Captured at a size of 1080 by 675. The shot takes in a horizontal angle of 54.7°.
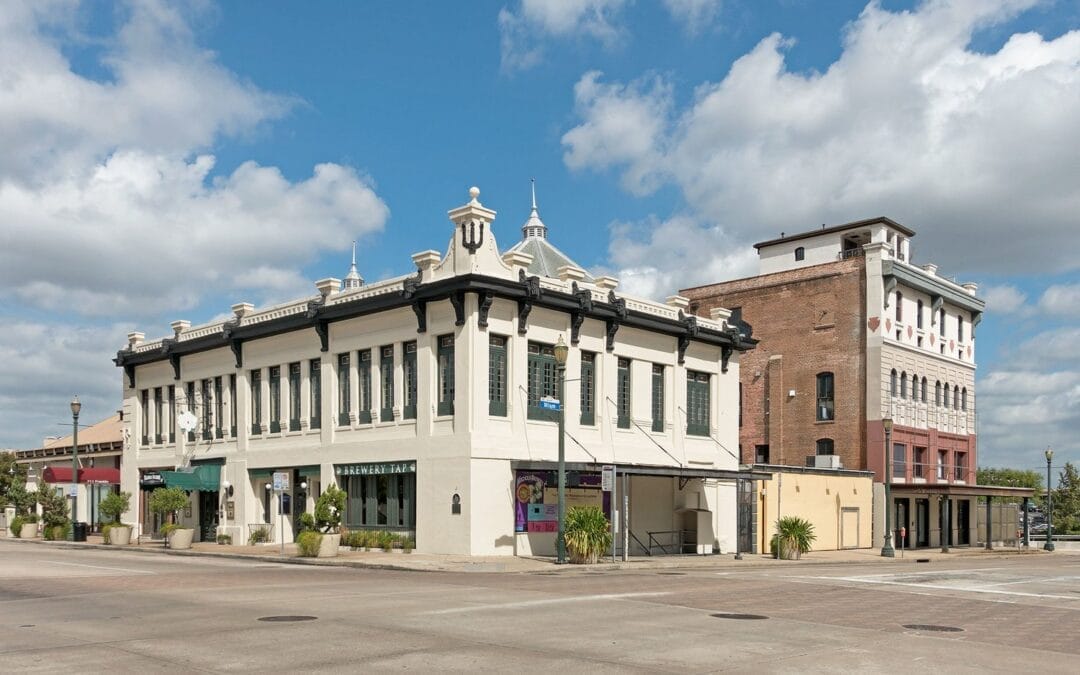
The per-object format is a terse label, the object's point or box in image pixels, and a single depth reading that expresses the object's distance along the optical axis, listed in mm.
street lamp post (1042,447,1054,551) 55256
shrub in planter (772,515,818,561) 38906
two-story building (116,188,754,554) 34094
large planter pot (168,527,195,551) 40375
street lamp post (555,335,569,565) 30250
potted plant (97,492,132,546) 43062
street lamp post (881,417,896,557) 43656
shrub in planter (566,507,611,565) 30609
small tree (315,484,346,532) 33281
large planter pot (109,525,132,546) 43031
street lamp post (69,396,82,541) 45975
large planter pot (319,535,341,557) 32469
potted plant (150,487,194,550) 40469
